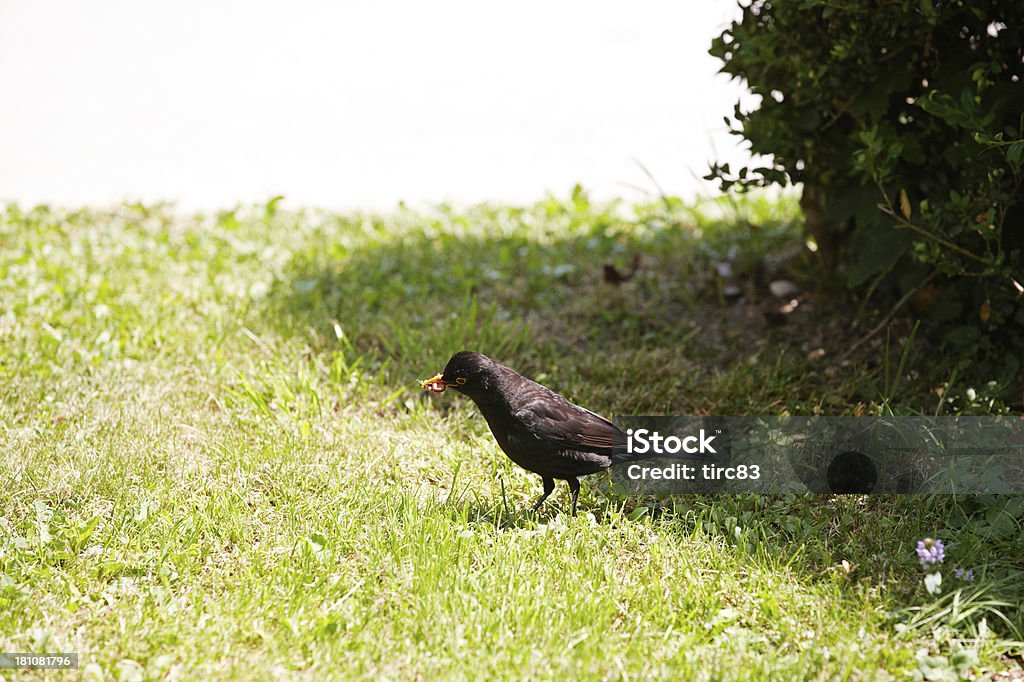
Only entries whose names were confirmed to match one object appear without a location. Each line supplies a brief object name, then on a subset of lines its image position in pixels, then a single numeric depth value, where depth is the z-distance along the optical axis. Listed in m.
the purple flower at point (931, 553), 5.38
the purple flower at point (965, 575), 5.31
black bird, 5.91
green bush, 6.95
